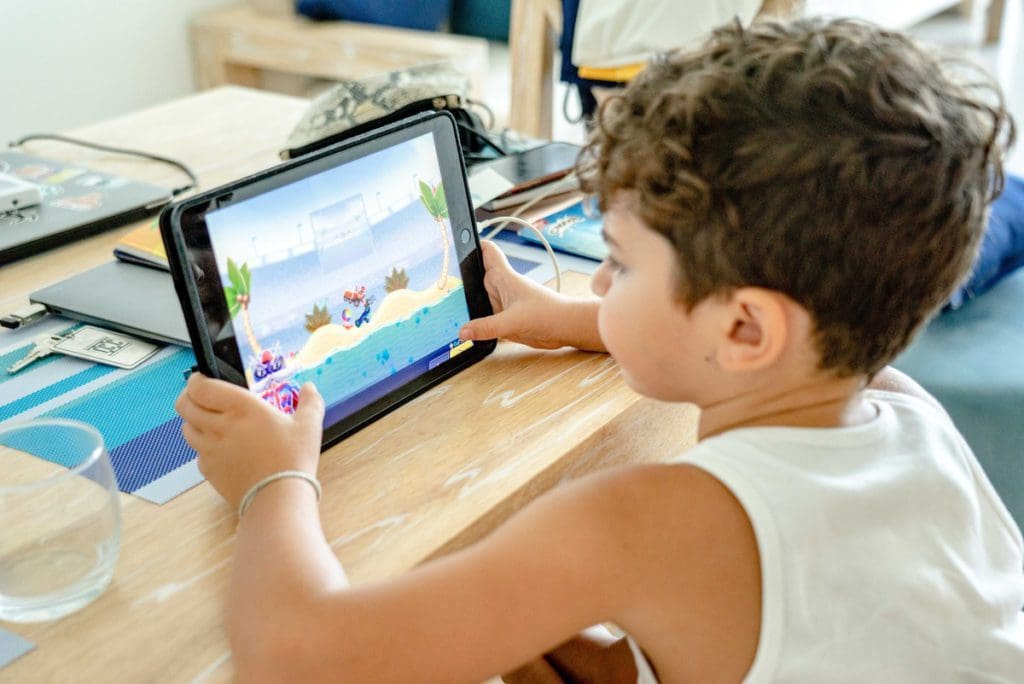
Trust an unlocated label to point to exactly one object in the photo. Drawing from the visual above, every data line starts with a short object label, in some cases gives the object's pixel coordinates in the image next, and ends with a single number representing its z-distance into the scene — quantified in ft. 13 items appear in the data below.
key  3.24
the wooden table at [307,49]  9.63
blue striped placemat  2.70
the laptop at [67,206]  4.12
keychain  3.26
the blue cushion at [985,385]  4.99
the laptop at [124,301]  3.40
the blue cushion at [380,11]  10.50
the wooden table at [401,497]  2.14
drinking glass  2.18
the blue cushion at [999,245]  5.49
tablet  2.49
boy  2.08
